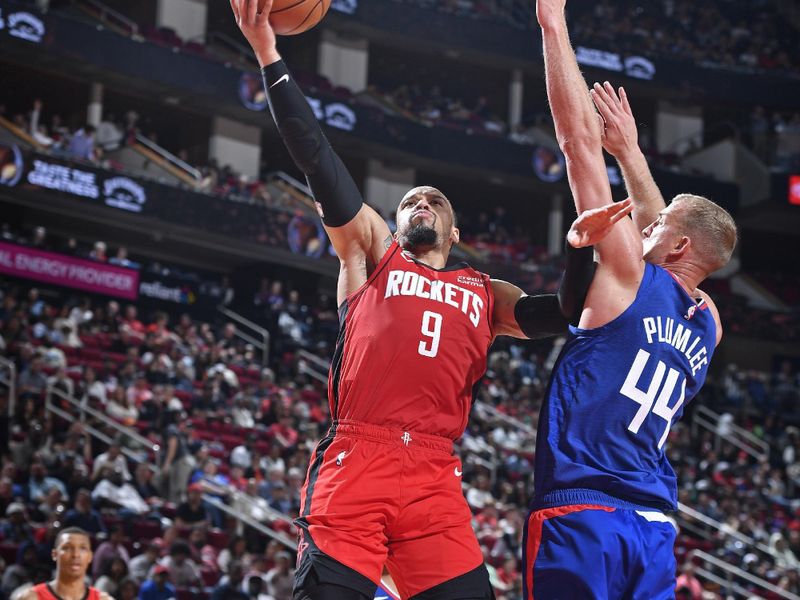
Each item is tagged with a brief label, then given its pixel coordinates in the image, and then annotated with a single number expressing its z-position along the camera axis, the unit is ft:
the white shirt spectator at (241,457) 46.11
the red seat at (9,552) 32.32
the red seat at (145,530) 36.81
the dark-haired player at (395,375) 12.23
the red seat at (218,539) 37.86
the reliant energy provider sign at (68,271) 61.36
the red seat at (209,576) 35.14
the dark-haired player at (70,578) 20.59
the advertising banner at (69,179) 64.28
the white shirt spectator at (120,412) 45.03
